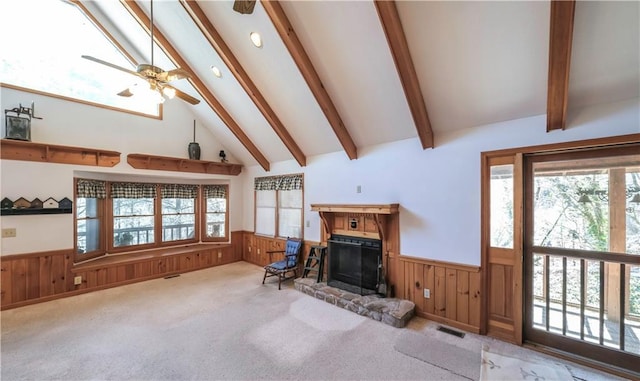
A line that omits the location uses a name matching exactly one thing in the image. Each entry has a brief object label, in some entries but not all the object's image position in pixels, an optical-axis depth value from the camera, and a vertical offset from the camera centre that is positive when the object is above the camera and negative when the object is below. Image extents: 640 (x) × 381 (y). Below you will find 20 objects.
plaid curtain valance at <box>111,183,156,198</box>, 5.30 +0.01
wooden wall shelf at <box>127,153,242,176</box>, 5.09 +0.58
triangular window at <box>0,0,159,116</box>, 4.02 +2.33
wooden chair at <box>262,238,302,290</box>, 4.80 -1.41
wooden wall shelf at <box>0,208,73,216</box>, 3.72 -0.32
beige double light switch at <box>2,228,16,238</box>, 3.76 -0.63
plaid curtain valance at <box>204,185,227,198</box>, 6.59 +0.00
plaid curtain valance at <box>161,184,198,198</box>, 6.03 -0.01
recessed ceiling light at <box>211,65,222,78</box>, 4.17 +1.97
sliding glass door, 2.48 -0.63
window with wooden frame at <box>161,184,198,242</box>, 6.07 -0.50
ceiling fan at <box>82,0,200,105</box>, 2.65 +1.21
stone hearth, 3.32 -1.60
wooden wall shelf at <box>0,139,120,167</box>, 3.78 +0.60
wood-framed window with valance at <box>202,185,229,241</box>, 6.61 -0.58
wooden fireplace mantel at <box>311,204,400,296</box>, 3.88 -0.53
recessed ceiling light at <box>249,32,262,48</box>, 3.31 +2.00
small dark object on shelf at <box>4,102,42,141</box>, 3.76 +1.00
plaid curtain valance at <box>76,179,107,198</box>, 4.64 +0.04
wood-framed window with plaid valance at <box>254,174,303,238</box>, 5.52 -0.33
